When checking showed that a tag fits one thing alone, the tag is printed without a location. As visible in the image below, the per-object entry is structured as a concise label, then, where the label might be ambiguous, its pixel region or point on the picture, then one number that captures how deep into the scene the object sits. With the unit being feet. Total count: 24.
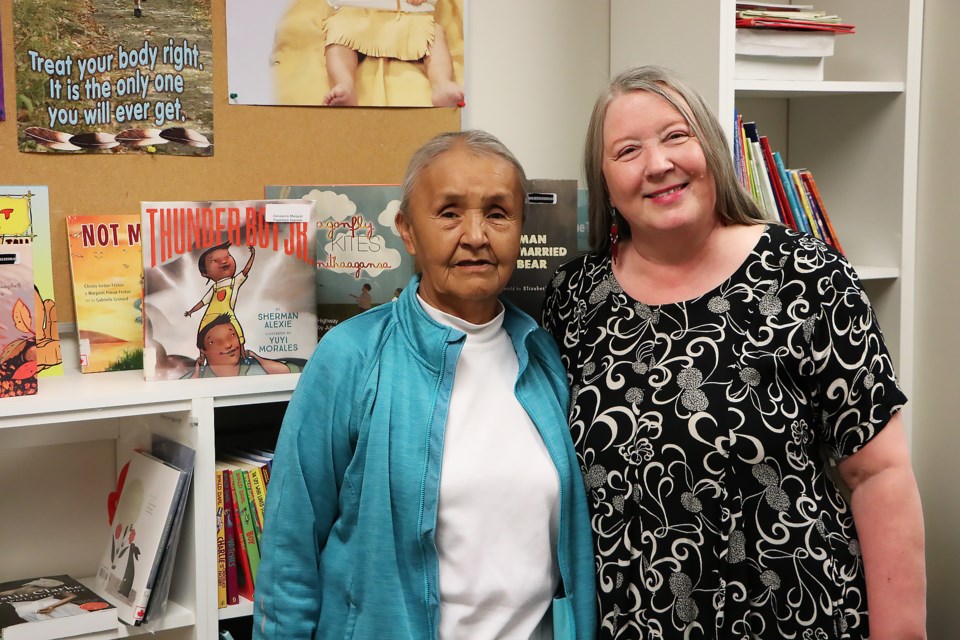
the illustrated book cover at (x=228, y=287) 5.66
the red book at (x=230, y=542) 5.68
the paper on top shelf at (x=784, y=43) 6.39
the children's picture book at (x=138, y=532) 5.36
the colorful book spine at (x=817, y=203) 7.02
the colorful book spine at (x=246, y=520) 5.71
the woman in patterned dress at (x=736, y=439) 4.73
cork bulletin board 5.85
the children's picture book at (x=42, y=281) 5.77
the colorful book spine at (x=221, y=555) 5.65
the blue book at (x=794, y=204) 6.88
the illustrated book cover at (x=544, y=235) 6.31
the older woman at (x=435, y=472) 4.62
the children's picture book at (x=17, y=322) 5.09
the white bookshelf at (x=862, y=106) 6.47
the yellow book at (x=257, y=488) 5.75
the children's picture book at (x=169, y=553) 5.37
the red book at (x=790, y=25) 6.32
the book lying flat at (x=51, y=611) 5.15
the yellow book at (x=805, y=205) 6.94
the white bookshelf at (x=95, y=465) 5.23
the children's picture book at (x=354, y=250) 6.46
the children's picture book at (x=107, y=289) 5.84
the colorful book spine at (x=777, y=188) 6.79
